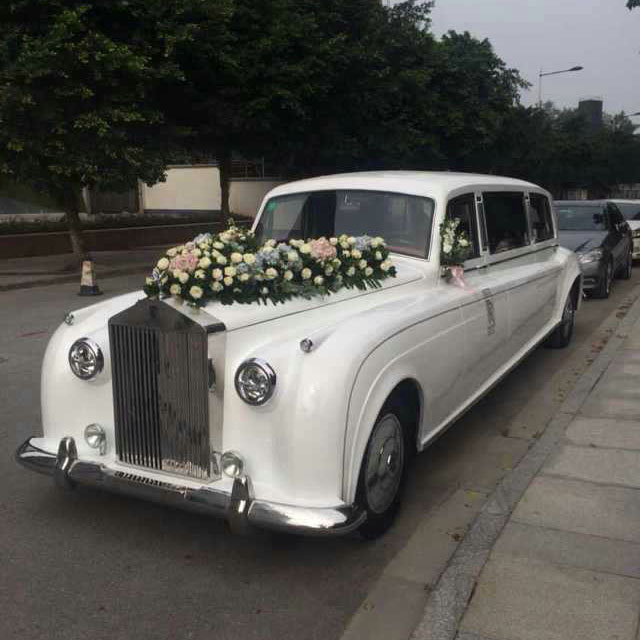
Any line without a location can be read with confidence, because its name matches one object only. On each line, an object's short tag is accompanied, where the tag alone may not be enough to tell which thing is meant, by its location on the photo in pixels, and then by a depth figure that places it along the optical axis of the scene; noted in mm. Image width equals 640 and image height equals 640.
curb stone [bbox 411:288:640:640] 3031
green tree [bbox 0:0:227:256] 12539
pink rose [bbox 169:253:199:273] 3783
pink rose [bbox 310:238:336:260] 4252
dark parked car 11719
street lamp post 42188
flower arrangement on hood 3766
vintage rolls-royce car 3318
